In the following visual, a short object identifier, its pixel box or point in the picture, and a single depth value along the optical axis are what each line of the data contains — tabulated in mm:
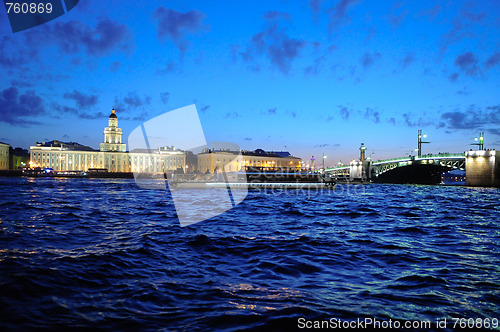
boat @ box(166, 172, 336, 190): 47062
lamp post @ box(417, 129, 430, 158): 82838
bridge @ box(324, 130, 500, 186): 58469
